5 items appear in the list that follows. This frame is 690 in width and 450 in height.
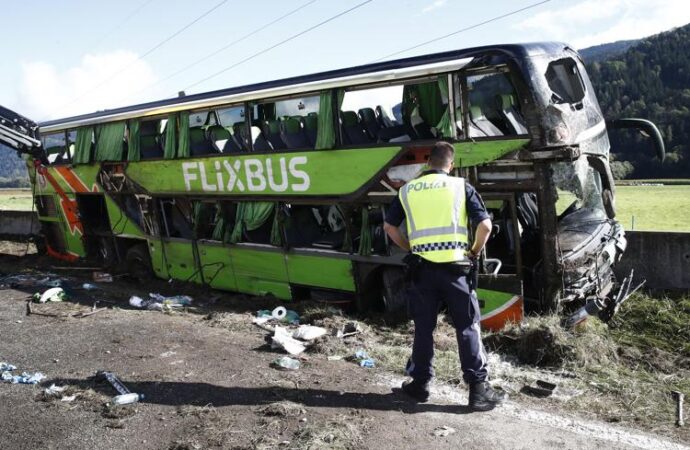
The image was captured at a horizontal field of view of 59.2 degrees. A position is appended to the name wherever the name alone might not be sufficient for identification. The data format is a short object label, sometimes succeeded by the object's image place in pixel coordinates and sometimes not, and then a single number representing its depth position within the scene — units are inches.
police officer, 172.2
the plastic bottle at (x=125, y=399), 189.4
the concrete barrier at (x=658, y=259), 328.8
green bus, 241.9
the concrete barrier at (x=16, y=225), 738.7
